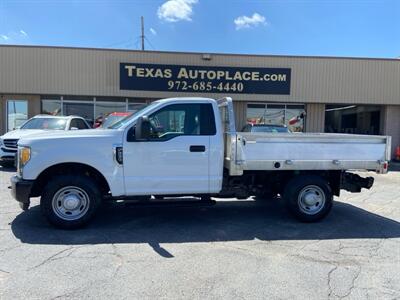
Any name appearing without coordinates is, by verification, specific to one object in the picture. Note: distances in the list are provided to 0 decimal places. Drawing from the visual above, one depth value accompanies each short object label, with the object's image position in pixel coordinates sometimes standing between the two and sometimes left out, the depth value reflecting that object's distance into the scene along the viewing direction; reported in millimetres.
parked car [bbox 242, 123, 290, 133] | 12977
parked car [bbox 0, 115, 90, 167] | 11875
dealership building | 16438
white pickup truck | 5727
